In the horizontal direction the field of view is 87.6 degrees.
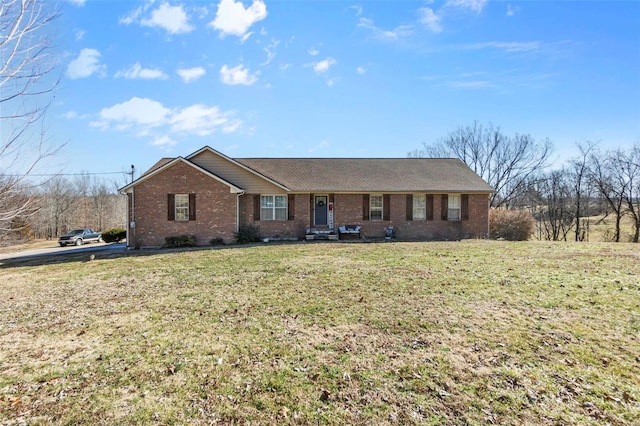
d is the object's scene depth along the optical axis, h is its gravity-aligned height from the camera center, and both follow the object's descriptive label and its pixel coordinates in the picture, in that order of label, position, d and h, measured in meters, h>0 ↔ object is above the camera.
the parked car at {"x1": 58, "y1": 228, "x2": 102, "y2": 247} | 27.66 -2.02
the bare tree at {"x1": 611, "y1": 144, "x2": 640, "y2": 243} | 27.27 +2.04
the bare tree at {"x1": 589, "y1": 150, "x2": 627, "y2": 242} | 28.16 +1.99
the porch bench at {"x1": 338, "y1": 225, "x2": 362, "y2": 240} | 18.47 -1.12
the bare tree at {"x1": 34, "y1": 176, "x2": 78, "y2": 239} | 37.53 +0.09
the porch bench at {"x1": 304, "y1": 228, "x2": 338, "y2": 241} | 18.25 -1.25
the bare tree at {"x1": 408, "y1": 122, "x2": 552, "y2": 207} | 35.53 +4.44
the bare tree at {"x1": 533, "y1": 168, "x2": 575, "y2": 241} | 31.84 +0.47
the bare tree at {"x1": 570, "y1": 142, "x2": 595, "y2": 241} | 30.57 +1.48
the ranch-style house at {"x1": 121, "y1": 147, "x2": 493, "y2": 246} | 17.30 +0.52
